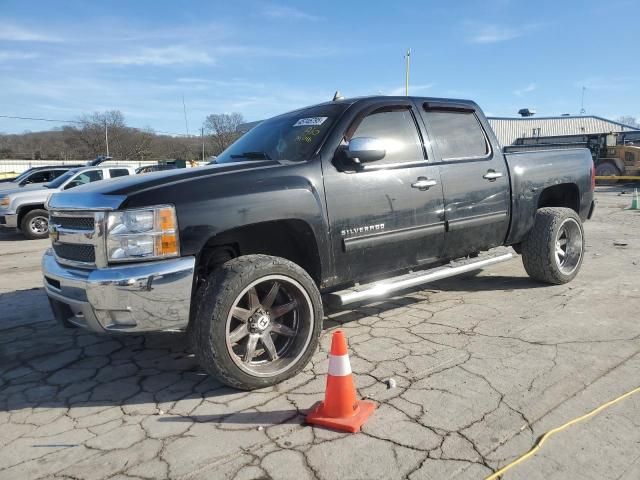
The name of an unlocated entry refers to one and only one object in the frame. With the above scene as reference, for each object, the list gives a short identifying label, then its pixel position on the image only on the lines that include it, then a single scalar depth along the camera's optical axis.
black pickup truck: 2.98
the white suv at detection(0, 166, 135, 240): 11.51
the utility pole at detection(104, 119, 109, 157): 64.17
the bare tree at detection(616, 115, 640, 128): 104.72
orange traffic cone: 2.72
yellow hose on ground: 2.29
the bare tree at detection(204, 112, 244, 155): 58.55
